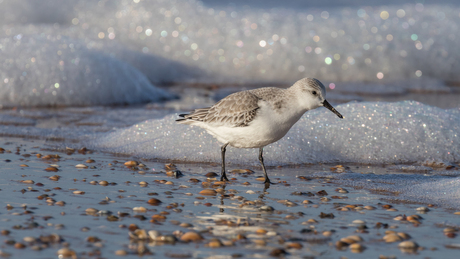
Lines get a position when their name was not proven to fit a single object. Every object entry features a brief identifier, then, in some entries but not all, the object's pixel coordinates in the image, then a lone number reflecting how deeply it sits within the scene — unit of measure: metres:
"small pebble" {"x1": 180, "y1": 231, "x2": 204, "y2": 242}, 6.49
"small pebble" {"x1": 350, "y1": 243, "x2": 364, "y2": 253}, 6.29
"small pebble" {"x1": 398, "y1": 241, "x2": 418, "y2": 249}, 6.41
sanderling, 9.34
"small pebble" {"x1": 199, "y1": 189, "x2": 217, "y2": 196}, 8.91
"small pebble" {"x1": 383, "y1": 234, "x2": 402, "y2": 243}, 6.63
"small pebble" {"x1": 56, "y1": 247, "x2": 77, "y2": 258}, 5.82
